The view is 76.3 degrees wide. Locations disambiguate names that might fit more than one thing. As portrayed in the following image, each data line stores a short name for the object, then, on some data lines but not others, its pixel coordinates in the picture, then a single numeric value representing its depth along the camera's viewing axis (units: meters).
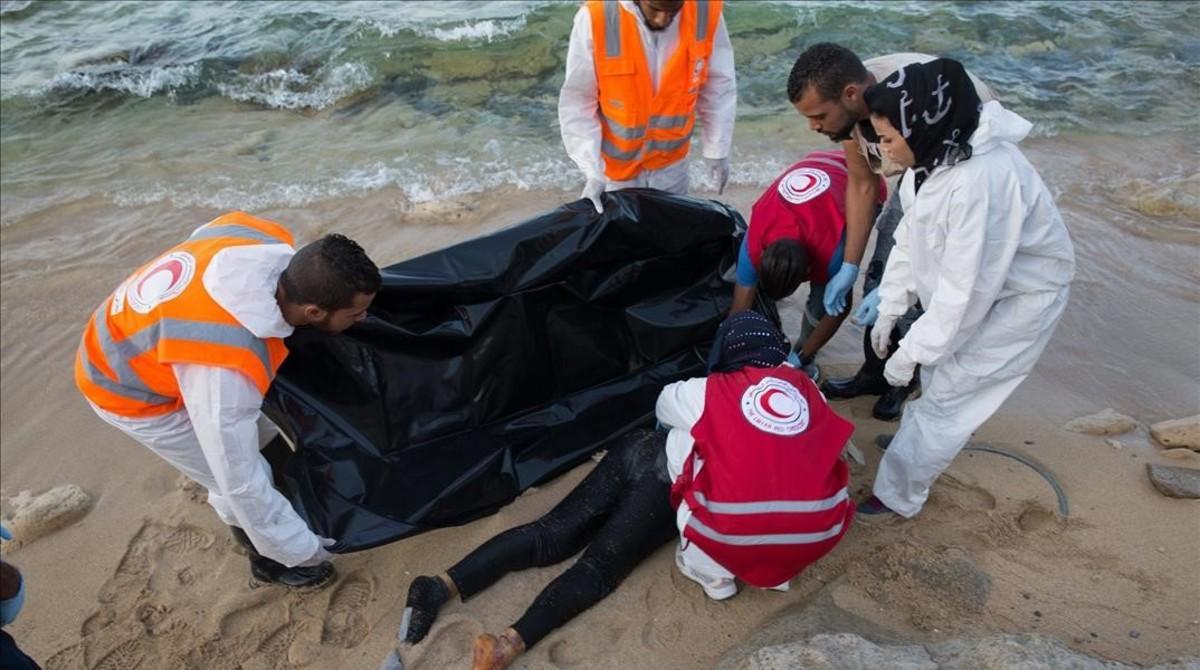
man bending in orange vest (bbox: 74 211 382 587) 2.03
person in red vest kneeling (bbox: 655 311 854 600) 2.06
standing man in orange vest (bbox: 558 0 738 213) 3.07
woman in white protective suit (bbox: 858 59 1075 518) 2.03
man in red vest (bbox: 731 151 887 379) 2.86
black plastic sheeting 2.60
